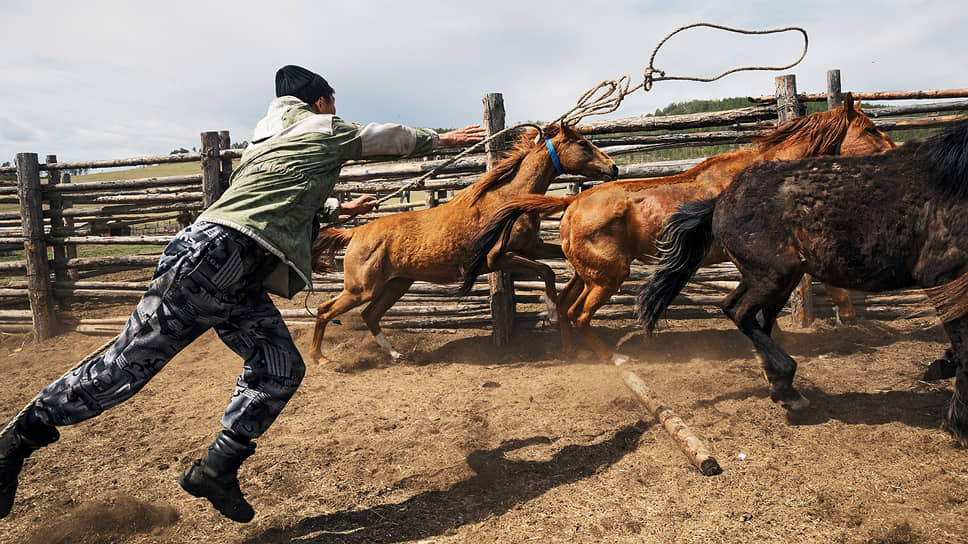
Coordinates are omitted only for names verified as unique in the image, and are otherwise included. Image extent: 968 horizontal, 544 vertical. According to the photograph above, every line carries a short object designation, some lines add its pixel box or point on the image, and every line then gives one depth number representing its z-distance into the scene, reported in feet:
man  8.04
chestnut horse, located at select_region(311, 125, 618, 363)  18.12
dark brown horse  9.83
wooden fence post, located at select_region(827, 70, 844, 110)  19.53
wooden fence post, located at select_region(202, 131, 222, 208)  22.80
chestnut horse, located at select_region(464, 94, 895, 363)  15.38
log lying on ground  9.58
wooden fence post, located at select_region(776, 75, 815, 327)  18.63
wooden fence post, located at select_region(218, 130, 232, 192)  23.18
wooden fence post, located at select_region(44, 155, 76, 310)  26.16
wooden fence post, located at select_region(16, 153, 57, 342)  25.14
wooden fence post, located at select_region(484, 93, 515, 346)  20.07
